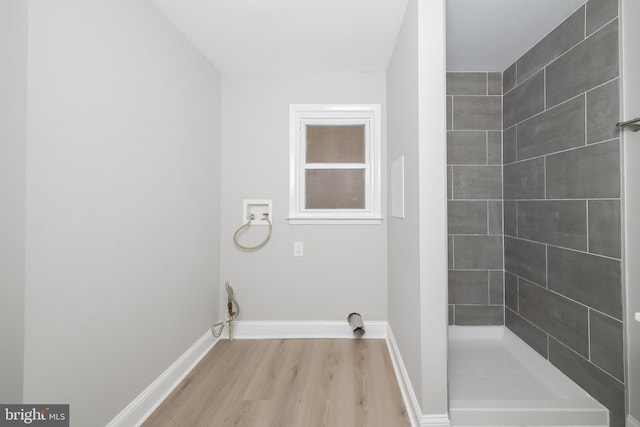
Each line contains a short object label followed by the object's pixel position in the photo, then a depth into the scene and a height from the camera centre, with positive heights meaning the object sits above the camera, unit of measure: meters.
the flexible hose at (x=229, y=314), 2.39 -0.86
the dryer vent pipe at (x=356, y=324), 2.35 -0.92
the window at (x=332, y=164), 2.48 +0.50
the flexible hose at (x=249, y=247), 2.45 -0.17
